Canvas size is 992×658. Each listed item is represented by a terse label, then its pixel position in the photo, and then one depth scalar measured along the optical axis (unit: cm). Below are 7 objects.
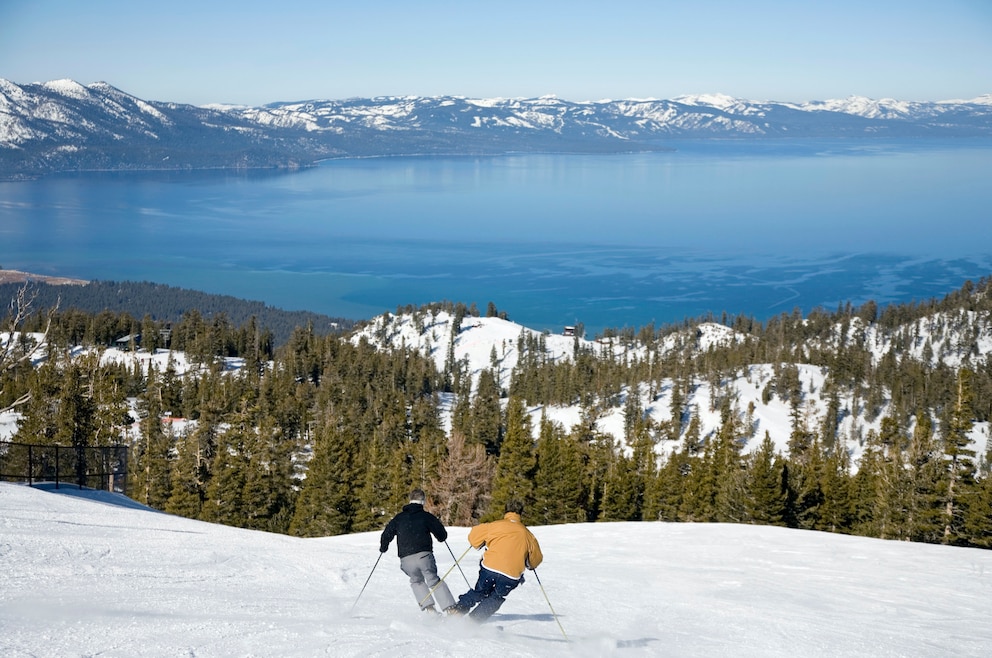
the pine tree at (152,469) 4488
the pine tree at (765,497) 3756
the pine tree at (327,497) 4150
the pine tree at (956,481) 3453
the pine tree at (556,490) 4162
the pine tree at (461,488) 4225
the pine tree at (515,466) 4159
